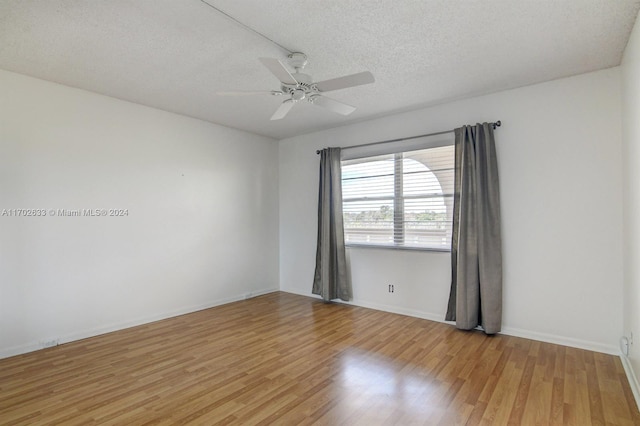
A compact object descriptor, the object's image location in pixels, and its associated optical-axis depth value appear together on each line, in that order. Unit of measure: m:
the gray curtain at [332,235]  4.86
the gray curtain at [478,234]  3.55
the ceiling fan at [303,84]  2.35
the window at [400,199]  4.07
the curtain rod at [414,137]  3.61
